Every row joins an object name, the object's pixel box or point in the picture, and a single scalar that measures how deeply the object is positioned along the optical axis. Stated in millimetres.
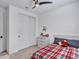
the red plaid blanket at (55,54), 1356
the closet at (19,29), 2371
